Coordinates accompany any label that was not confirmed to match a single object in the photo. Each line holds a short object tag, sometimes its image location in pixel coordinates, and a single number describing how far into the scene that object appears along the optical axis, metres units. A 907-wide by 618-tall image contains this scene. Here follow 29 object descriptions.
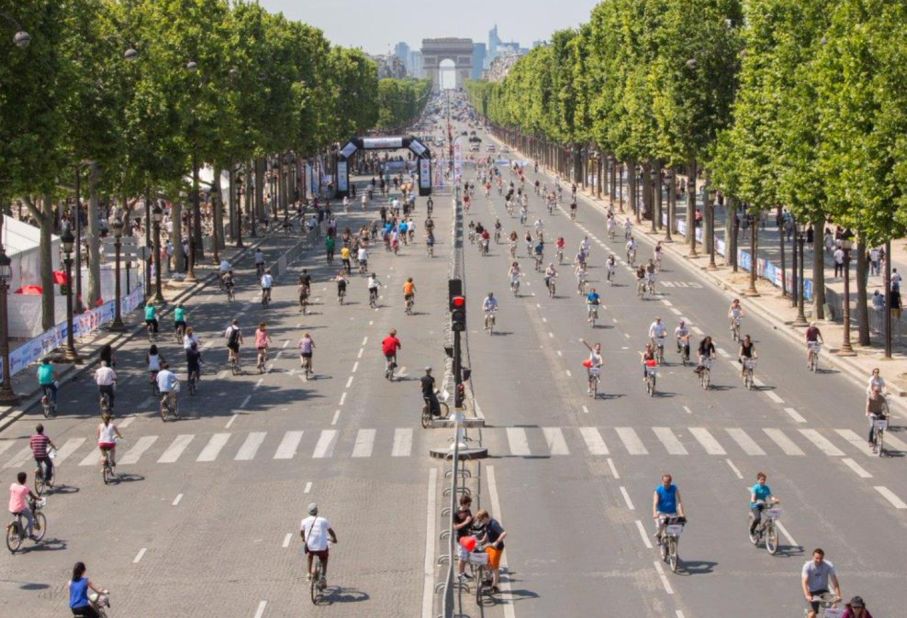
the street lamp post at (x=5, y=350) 47.12
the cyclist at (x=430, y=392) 41.94
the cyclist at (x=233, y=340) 52.47
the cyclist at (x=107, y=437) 36.78
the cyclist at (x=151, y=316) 60.84
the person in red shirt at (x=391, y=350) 49.53
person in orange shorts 27.23
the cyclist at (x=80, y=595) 24.52
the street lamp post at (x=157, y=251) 69.62
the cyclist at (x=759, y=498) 29.69
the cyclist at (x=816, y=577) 24.81
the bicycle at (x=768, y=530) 29.53
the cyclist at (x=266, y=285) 69.12
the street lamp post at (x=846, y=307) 54.09
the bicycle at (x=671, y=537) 28.52
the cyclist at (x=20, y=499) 30.66
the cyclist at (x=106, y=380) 44.78
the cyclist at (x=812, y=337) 50.53
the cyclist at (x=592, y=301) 61.43
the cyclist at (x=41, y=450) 35.19
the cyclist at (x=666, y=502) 28.98
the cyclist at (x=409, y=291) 65.81
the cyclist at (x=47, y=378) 44.69
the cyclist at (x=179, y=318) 59.69
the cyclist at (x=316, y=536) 27.20
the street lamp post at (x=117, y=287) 62.53
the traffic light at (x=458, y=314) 41.88
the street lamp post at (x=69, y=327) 54.16
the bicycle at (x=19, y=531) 30.78
